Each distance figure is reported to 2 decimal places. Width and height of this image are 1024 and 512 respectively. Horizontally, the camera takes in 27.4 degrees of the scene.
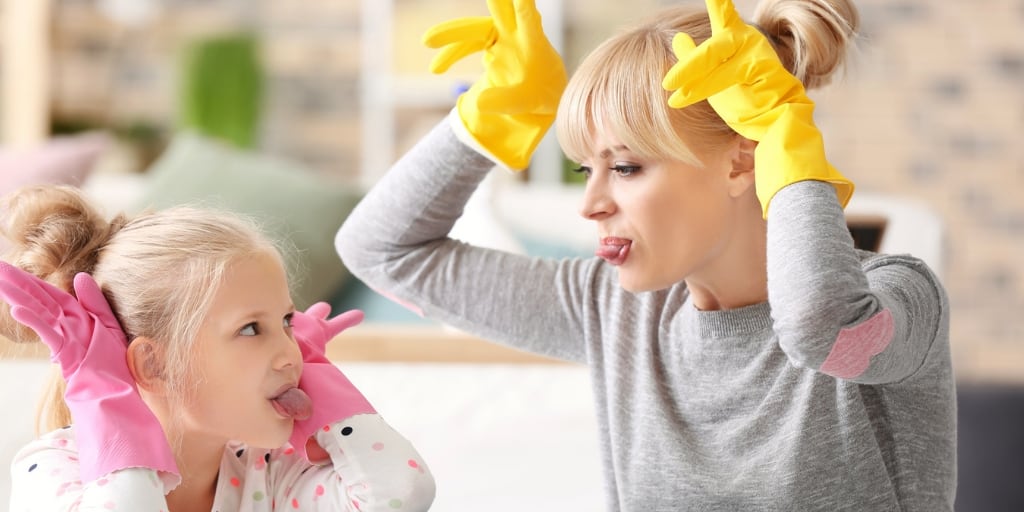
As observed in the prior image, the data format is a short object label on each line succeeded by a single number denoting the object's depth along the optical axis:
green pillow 3.85
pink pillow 4.13
